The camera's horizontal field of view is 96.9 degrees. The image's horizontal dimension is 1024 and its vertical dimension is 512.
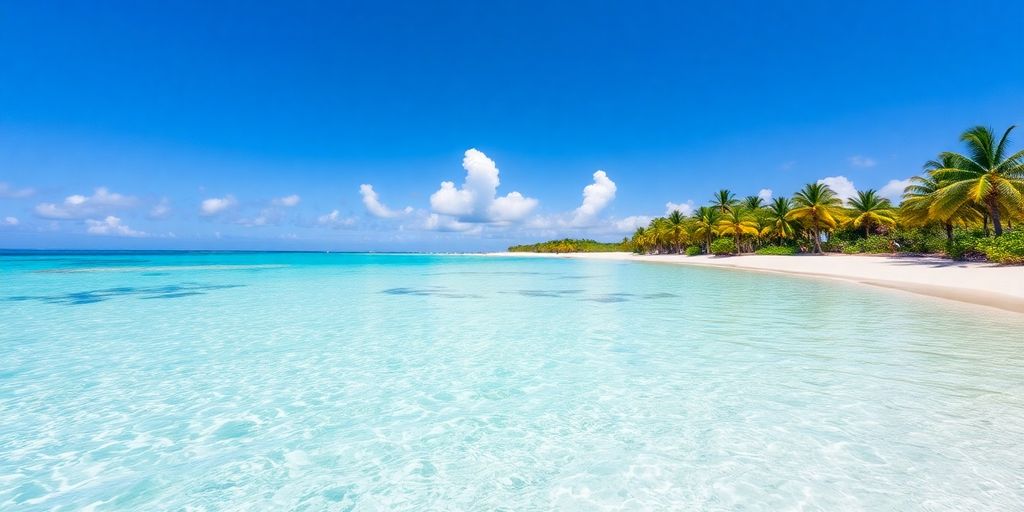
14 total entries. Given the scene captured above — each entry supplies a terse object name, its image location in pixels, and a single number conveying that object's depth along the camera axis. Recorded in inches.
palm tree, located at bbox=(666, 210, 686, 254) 2718.0
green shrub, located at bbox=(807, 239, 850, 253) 2000.5
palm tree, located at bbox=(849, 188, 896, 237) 1796.3
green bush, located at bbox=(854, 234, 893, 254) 1604.3
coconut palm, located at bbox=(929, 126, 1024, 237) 1006.0
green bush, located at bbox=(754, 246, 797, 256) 2011.6
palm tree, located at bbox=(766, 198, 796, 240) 2052.2
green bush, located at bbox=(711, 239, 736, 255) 2321.6
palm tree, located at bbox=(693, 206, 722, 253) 2428.6
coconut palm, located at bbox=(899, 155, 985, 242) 1228.3
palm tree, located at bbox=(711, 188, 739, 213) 2544.3
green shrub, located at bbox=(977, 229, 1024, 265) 876.0
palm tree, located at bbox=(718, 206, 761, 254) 2134.6
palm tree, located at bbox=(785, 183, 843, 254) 1813.5
